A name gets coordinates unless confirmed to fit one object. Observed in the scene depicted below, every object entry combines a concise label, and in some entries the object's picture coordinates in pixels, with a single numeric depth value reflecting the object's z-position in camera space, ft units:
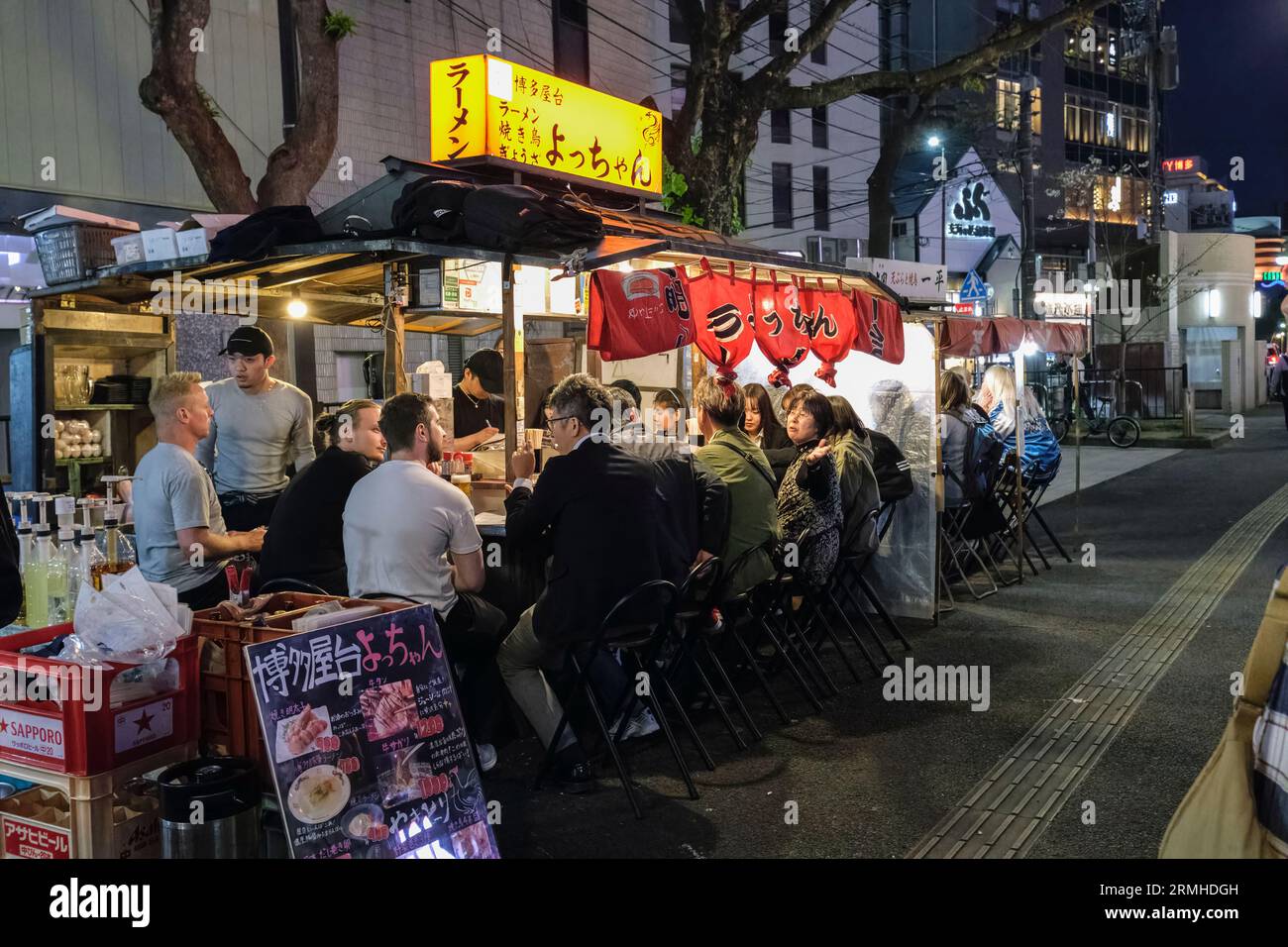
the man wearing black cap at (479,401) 29.91
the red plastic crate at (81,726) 11.12
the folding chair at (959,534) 30.83
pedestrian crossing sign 69.62
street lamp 126.40
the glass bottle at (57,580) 16.31
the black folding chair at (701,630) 18.29
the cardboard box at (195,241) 21.06
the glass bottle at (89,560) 16.31
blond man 16.85
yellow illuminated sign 26.86
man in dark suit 16.03
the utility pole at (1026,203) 68.23
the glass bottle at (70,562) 16.34
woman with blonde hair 35.60
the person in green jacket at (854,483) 23.75
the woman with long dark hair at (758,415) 26.68
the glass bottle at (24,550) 16.30
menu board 10.98
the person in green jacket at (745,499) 19.84
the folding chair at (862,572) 23.71
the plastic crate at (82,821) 11.18
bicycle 80.48
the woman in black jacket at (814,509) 21.80
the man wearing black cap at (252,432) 21.17
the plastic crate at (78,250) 23.12
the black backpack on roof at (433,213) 19.27
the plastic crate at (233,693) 12.15
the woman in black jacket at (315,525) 16.99
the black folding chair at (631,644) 16.15
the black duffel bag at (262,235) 19.75
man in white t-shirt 15.29
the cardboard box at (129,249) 22.17
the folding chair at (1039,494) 36.24
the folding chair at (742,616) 19.42
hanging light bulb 27.53
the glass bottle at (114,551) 16.83
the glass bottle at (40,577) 16.28
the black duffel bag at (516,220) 18.87
